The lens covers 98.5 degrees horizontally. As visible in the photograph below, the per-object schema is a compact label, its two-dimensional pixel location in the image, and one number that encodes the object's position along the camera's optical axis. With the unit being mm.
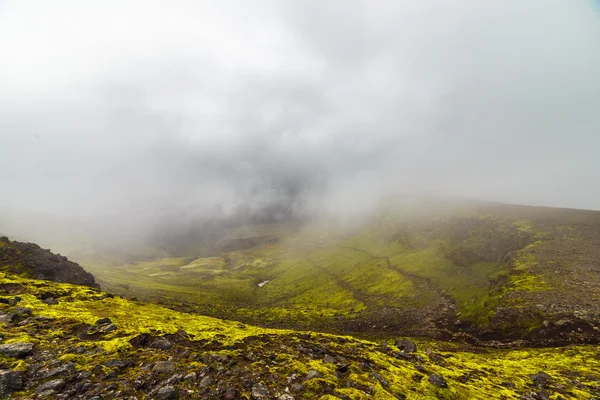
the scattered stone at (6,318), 25116
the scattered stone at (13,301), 30750
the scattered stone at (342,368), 25159
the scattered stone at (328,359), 26972
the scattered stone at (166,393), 17461
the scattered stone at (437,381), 25588
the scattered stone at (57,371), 17736
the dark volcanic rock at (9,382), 15602
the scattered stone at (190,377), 19862
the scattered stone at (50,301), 35391
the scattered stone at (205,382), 19419
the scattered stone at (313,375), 22305
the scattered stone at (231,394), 18311
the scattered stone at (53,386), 16366
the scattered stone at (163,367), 20558
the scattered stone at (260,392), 18903
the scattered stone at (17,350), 19233
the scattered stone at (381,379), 23555
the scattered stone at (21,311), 27641
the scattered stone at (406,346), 39250
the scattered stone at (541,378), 32125
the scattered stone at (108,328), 27619
